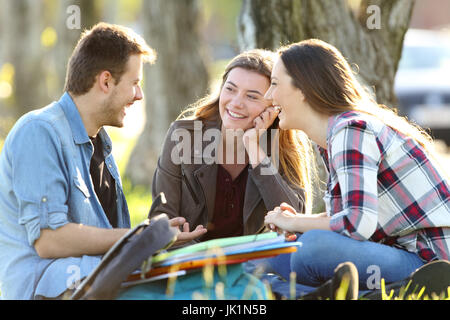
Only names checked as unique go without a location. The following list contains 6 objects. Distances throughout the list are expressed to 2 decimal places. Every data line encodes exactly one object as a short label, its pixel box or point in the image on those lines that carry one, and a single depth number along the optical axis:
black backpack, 6.12
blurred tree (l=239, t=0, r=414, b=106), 11.28
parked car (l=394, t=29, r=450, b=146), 24.64
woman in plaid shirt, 7.04
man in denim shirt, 7.03
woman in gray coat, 9.08
